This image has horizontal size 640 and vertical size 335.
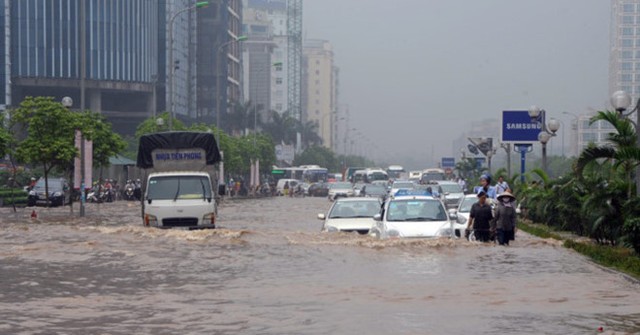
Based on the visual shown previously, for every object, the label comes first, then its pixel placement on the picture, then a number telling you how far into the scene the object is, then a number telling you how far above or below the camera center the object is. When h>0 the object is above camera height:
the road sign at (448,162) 119.61 -0.34
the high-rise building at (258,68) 192.25 +17.08
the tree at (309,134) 171.86 +4.06
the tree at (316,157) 149.12 +0.19
